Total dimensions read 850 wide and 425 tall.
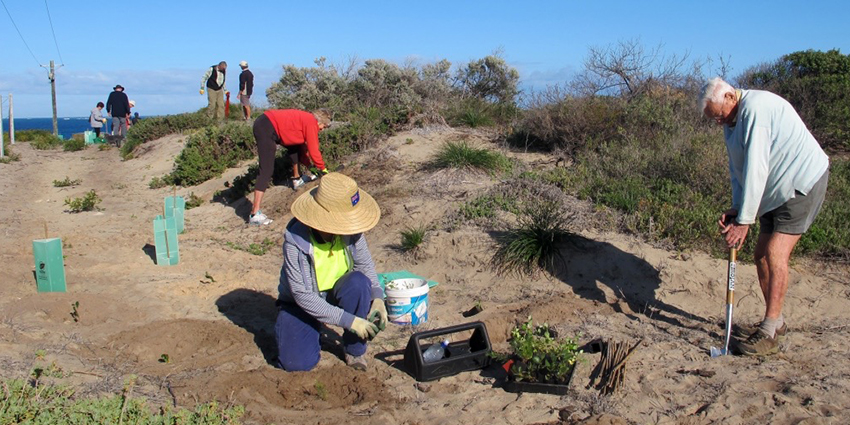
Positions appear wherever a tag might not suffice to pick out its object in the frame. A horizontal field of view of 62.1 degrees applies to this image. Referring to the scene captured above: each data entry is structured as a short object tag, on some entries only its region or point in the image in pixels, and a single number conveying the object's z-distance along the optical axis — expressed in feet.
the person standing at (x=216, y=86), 57.52
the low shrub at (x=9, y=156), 55.26
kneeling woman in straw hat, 14.21
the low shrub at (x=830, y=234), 20.11
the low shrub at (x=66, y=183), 43.98
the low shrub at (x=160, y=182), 43.55
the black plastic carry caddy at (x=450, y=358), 14.70
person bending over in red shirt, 30.89
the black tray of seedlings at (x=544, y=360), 13.85
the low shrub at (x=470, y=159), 30.76
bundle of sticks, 13.70
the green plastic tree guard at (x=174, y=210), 28.07
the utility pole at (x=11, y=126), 65.67
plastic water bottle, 15.12
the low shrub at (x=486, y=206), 25.48
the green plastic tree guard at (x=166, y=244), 22.50
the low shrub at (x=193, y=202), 36.81
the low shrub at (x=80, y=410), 10.87
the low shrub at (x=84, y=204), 33.37
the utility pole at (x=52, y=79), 99.40
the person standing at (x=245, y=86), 57.88
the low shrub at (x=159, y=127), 62.39
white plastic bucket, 17.80
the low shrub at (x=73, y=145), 68.74
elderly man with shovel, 14.55
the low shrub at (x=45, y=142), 69.77
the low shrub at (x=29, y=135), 82.15
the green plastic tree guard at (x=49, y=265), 18.72
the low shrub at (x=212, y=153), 42.55
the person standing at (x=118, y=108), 66.49
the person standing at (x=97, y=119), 76.92
